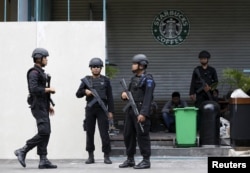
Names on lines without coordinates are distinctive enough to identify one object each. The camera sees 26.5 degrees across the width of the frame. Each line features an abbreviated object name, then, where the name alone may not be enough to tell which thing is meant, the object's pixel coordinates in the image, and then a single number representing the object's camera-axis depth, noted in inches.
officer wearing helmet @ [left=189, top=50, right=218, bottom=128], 470.6
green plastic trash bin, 434.0
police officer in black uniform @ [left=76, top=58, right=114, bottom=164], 393.7
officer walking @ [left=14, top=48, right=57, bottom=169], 367.2
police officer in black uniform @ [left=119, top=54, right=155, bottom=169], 361.7
